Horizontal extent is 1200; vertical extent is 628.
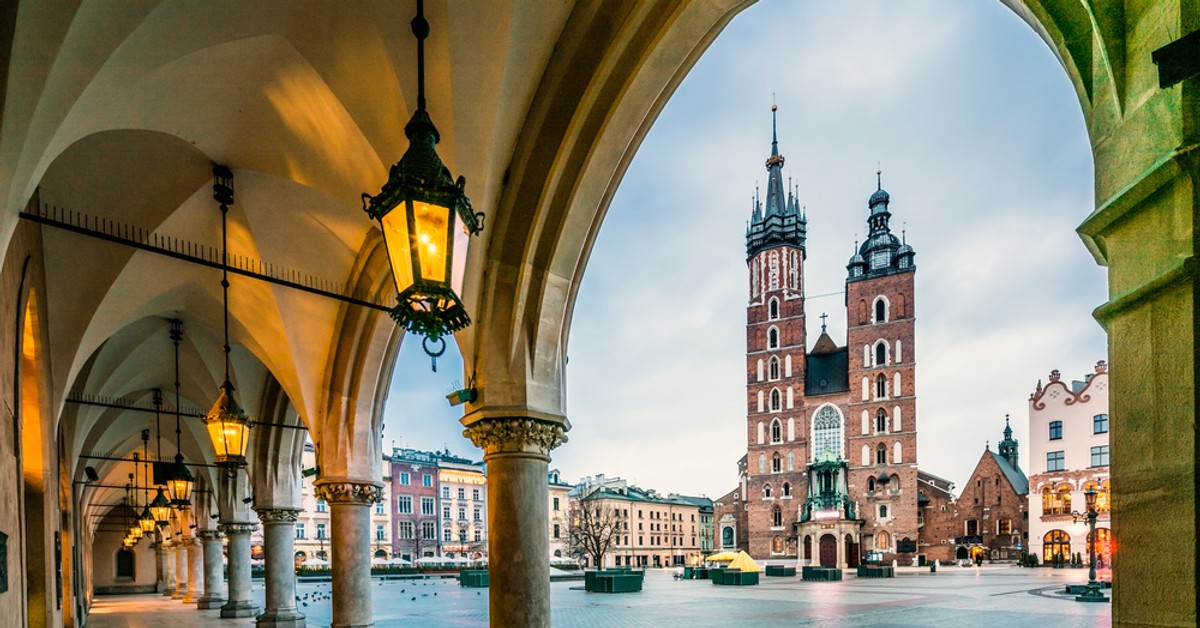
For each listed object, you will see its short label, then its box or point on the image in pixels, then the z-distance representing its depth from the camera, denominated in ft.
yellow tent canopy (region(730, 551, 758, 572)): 103.96
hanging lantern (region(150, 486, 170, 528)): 48.62
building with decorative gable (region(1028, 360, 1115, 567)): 142.41
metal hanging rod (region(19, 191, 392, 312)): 26.68
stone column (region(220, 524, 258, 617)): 59.16
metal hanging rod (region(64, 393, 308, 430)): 46.58
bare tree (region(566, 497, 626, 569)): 219.24
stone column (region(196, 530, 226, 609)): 71.67
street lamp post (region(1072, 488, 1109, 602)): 65.67
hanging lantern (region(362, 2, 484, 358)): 11.81
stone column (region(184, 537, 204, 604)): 87.76
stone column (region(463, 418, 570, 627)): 19.49
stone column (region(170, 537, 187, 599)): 100.53
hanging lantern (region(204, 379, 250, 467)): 27.55
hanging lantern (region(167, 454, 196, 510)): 41.24
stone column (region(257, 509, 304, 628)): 43.06
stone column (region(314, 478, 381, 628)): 32.94
